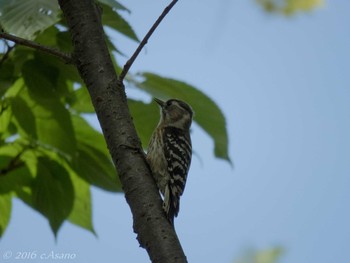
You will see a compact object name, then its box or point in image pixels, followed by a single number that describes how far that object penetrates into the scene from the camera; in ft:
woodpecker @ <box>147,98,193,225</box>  33.06
